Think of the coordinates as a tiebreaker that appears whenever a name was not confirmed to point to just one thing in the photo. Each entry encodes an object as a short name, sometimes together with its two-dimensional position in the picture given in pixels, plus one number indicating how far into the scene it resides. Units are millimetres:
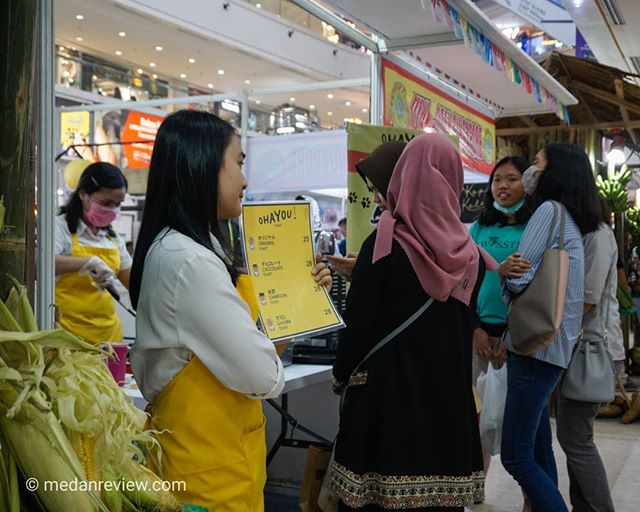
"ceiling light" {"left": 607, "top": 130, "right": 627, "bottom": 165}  10312
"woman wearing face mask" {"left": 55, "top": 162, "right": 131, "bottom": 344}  3502
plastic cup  2420
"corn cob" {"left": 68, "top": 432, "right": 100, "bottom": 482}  843
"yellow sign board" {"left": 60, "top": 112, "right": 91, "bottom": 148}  11477
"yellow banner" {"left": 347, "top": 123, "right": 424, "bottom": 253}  3541
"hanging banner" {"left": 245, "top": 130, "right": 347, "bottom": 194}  6797
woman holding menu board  1466
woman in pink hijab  2141
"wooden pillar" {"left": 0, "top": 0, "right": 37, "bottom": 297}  948
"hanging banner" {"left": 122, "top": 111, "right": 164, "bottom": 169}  13758
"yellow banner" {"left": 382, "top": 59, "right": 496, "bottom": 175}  4066
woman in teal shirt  3656
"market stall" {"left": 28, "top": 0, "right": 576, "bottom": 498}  3607
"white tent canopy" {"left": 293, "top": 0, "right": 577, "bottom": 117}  3506
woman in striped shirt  2977
